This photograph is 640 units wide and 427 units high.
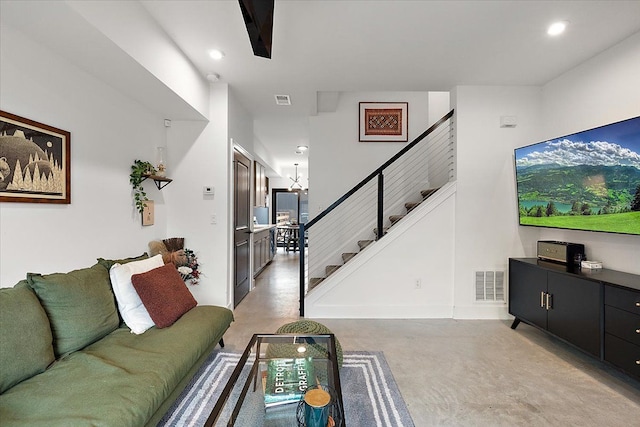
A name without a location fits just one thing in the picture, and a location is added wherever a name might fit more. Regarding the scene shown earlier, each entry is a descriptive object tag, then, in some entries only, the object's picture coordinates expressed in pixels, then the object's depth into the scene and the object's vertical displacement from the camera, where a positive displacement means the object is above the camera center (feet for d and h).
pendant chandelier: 32.58 +3.05
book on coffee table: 5.04 -3.00
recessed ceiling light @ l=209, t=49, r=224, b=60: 9.20 +4.83
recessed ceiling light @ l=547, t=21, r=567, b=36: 8.02 +4.95
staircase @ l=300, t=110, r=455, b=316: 15.79 +0.25
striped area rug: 5.93 -4.06
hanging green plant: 9.55 +1.11
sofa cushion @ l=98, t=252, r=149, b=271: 7.44 -1.24
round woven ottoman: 6.36 -2.90
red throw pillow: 7.04 -2.00
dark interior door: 13.24 -0.54
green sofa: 4.26 -2.63
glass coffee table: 4.53 -2.97
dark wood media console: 7.09 -2.57
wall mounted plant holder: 10.06 +1.14
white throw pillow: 6.99 -2.06
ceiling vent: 12.96 +4.91
